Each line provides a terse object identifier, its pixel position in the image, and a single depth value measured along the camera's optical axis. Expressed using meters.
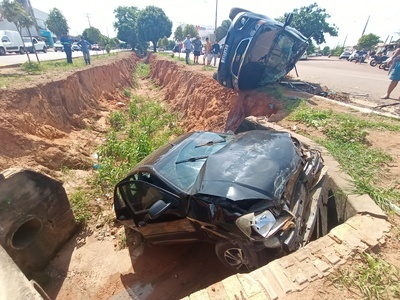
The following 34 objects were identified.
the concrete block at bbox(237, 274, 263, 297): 1.83
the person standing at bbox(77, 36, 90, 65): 14.16
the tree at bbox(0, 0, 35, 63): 10.73
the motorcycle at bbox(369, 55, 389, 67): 20.69
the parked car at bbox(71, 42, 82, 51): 37.80
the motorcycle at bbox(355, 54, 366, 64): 26.84
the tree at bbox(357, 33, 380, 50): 38.12
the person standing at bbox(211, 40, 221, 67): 14.69
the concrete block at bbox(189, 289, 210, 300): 1.86
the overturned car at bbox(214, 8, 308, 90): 6.53
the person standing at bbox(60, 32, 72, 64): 13.30
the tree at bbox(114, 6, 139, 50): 39.78
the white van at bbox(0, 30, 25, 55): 20.78
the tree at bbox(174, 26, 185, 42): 59.41
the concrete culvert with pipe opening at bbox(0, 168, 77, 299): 3.18
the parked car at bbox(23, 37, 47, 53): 25.33
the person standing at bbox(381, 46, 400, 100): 6.44
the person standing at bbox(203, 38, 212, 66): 14.90
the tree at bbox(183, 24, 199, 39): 55.97
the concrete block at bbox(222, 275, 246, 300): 1.83
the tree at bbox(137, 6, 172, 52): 38.09
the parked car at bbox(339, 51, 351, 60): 34.34
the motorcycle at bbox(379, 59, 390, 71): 16.97
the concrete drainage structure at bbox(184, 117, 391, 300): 1.85
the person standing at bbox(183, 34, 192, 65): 15.34
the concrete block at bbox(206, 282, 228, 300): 1.85
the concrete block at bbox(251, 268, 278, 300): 1.81
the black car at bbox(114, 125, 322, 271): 2.23
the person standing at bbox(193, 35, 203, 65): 15.20
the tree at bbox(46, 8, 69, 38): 38.22
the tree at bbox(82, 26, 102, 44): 38.57
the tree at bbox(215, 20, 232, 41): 51.28
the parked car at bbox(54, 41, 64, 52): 34.34
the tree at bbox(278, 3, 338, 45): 30.61
